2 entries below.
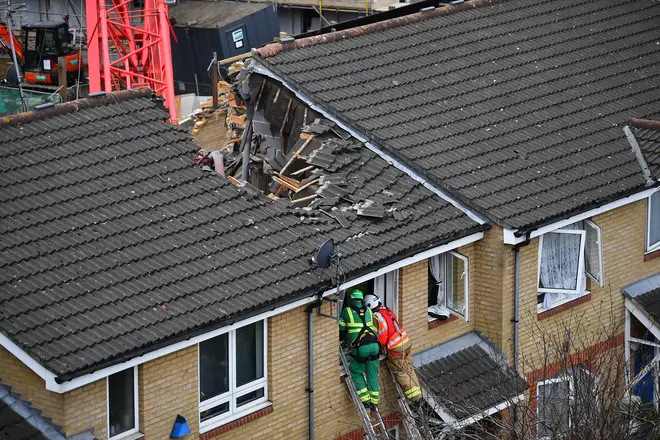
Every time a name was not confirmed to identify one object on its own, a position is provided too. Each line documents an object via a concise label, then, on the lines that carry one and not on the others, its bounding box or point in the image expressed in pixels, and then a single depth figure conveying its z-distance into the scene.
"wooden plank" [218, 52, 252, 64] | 40.96
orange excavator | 53.75
